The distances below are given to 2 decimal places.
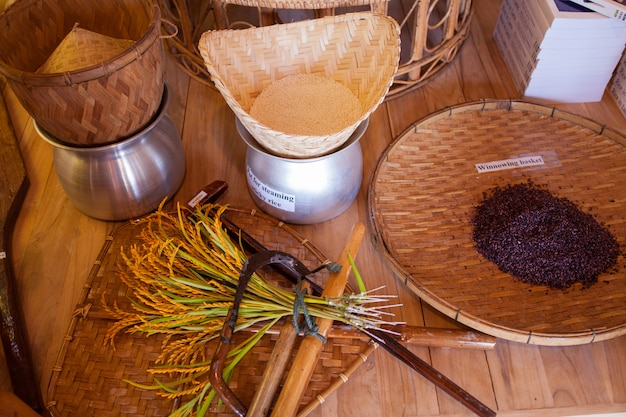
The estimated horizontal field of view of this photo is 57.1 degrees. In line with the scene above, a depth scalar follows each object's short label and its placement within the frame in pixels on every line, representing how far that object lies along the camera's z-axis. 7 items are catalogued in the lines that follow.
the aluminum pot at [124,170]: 1.12
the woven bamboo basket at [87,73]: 0.94
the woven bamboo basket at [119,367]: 0.95
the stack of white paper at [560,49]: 1.29
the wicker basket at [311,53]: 1.13
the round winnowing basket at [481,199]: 1.04
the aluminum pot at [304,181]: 1.10
